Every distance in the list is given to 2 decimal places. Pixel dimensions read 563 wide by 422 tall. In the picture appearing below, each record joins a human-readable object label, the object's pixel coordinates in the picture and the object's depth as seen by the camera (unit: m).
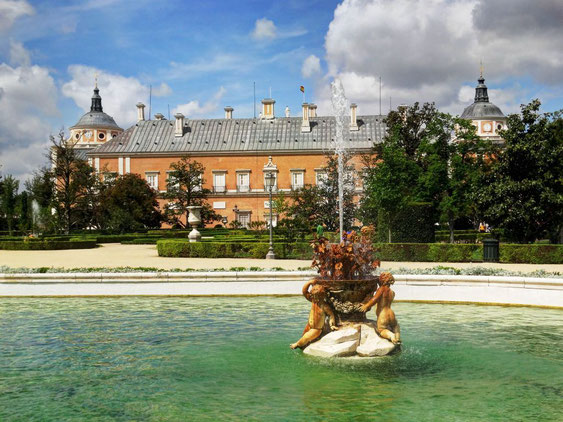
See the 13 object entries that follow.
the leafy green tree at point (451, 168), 28.14
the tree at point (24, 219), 38.25
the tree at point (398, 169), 24.52
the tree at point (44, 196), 36.88
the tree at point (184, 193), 52.56
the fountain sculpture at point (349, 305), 7.58
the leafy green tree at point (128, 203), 40.88
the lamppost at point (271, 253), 21.23
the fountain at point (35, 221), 36.56
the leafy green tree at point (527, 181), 22.44
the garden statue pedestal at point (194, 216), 32.44
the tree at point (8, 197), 47.84
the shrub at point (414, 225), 24.12
